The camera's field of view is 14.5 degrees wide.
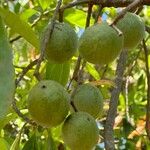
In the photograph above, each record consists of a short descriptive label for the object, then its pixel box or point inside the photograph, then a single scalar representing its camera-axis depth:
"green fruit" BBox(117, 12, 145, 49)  0.46
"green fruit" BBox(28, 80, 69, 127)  0.40
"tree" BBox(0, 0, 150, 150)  0.40
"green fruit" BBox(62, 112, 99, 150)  0.42
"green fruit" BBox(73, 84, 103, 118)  0.45
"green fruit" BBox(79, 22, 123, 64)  0.42
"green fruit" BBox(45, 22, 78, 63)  0.44
